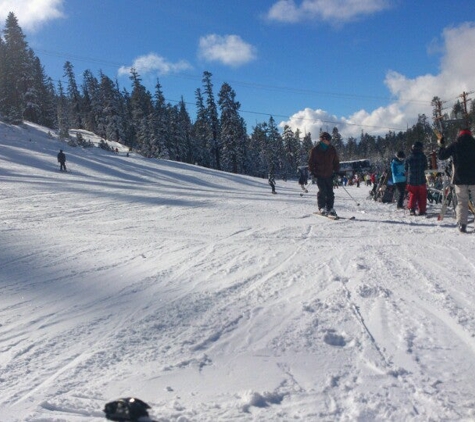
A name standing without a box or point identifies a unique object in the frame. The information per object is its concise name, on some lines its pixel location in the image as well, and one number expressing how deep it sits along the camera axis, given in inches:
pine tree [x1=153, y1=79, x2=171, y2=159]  2229.3
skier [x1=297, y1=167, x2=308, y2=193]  961.6
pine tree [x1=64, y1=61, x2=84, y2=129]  3038.9
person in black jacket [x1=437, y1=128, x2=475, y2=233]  261.9
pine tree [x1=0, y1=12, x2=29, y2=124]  1959.9
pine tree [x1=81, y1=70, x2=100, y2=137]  2664.9
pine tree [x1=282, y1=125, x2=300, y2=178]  3600.9
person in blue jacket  430.6
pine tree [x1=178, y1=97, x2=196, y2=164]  2660.4
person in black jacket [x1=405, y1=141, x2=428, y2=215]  362.9
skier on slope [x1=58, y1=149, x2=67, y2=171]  981.2
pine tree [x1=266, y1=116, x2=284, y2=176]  3378.4
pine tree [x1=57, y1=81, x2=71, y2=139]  1610.5
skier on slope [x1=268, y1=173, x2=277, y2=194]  915.8
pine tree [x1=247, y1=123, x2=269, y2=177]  3235.7
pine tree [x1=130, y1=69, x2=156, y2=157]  2256.4
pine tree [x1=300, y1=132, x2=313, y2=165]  3818.9
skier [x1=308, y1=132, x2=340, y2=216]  350.9
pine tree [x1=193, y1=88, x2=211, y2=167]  2906.0
